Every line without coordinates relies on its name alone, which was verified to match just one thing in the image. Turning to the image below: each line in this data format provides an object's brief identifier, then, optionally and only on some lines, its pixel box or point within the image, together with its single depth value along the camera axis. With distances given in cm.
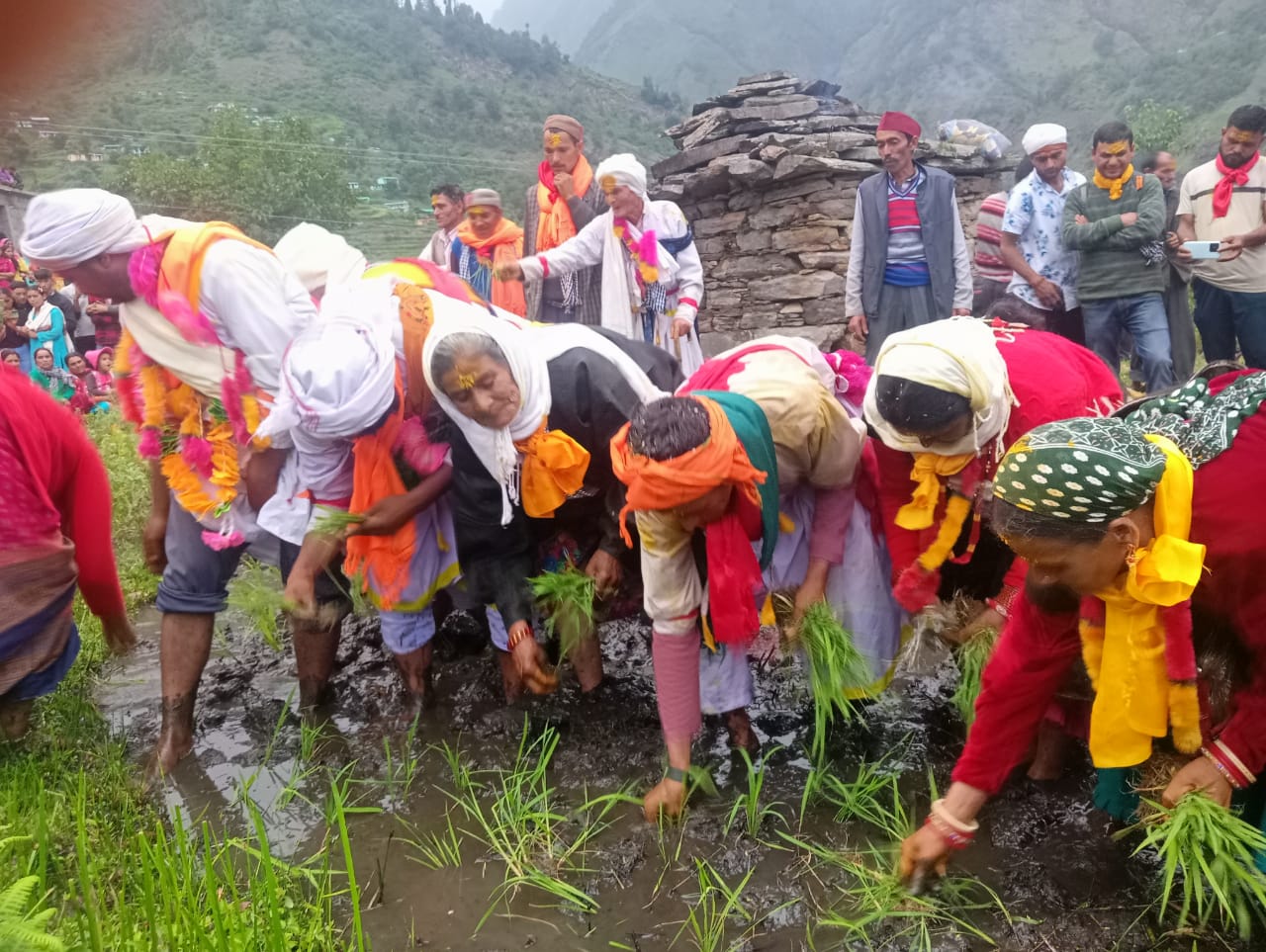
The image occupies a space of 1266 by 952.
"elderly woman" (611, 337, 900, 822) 210
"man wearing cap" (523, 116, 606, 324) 565
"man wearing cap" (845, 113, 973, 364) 525
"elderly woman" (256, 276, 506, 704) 262
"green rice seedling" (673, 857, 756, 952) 211
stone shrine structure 859
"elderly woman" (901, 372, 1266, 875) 157
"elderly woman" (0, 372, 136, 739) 266
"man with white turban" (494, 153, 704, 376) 512
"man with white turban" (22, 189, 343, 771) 272
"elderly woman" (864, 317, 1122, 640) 227
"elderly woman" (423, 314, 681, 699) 261
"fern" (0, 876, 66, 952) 133
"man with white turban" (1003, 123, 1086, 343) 539
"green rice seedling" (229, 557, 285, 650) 301
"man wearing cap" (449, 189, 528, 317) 619
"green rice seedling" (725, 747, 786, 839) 245
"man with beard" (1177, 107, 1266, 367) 495
